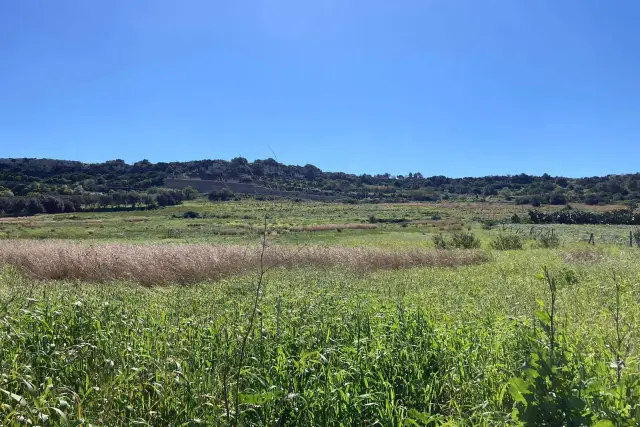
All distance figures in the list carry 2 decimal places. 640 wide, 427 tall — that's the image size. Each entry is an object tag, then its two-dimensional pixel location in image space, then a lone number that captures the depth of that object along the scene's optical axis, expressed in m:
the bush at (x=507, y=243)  25.49
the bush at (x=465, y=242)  25.94
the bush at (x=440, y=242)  25.29
